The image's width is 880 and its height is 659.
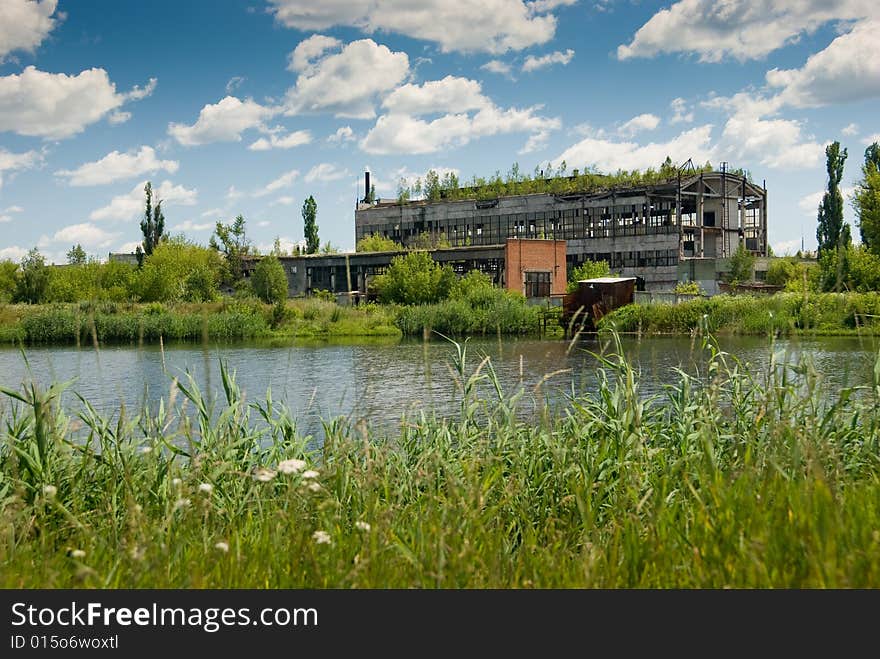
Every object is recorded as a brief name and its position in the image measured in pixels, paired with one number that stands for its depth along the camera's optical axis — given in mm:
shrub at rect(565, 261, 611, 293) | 54844
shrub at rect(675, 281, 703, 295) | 51812
